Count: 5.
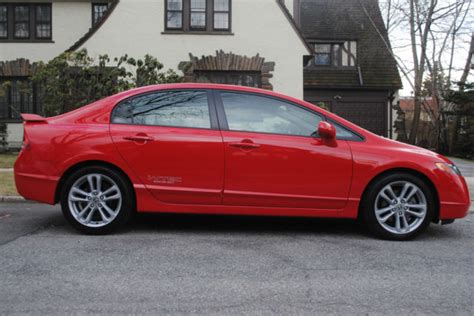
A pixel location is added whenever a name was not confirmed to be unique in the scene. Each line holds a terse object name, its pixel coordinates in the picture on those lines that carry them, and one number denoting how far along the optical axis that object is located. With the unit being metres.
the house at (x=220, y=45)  17.19
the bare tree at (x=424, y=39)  23.34
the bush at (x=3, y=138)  18.84
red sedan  5.34
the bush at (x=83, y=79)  13.25
